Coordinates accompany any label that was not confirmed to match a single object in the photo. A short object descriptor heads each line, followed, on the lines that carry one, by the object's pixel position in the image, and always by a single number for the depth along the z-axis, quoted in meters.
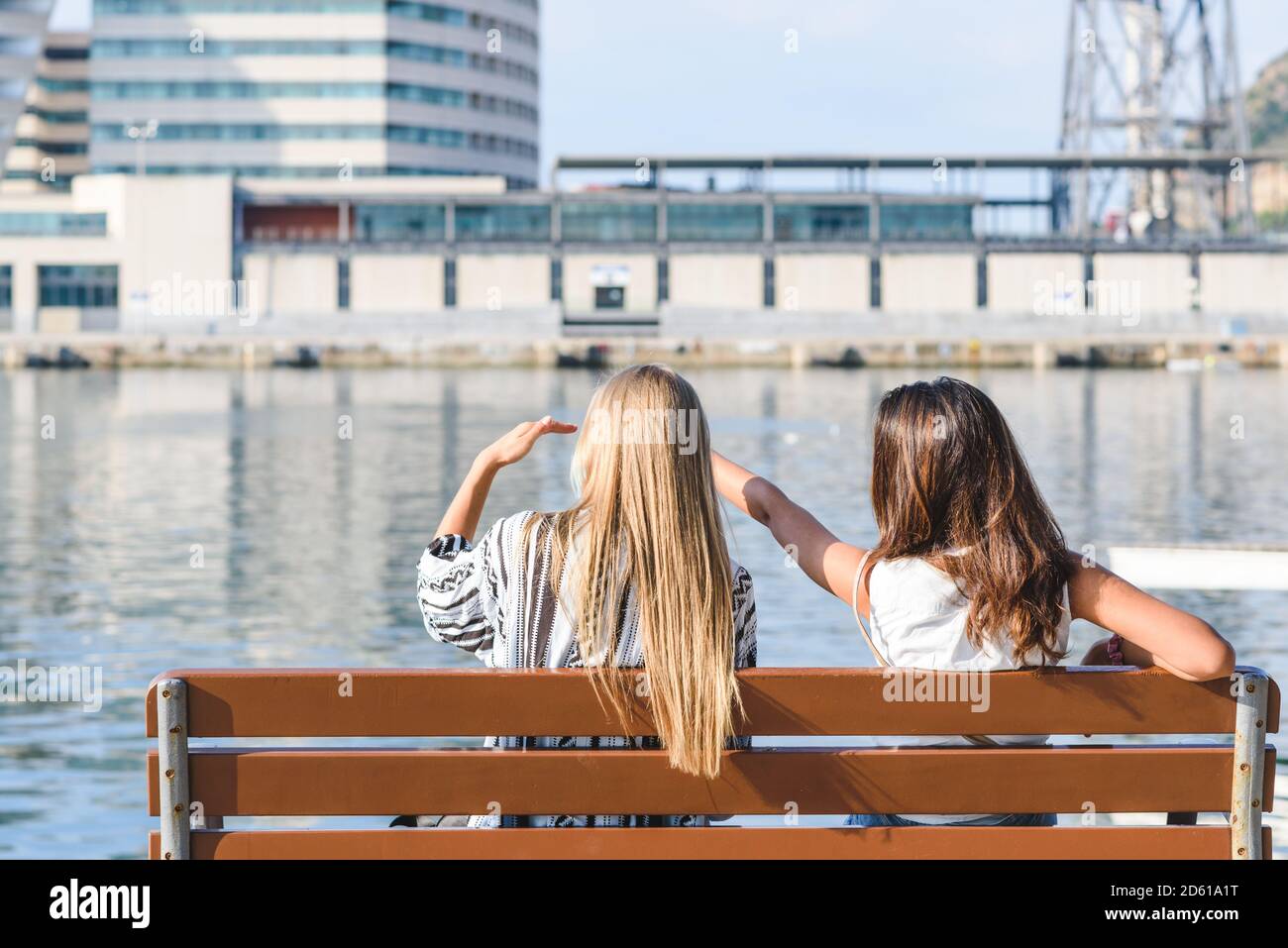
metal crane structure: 109.56
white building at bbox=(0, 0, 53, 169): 115.62
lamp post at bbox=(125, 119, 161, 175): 119.44
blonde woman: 4.45
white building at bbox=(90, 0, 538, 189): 121.12
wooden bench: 4.51
